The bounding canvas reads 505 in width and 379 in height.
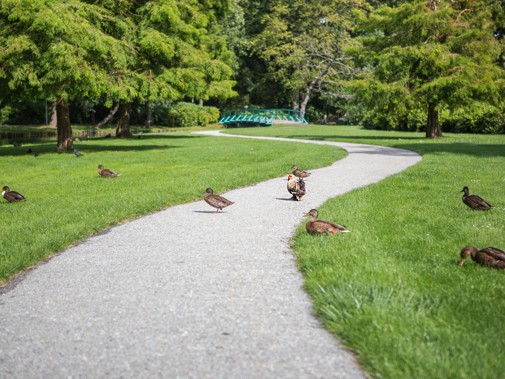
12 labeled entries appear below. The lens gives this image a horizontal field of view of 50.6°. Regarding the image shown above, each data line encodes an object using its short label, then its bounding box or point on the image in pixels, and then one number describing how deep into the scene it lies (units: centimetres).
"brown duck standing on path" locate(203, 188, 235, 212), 927
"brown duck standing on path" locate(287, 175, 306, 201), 1034
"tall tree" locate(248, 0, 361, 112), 5291
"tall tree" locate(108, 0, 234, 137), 2211
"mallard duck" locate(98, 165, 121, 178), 1420
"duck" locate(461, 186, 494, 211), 879
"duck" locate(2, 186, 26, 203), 1062
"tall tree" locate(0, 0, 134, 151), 1872
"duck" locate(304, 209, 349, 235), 725
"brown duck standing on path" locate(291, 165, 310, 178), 1270
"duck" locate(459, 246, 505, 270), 570
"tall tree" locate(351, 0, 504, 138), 2645
